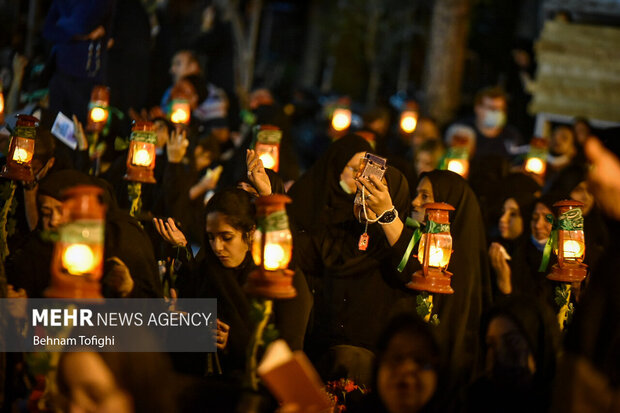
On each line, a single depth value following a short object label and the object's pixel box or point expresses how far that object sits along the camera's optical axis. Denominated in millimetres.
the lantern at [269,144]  11953
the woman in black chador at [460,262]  9469
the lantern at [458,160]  13836
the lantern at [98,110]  13039
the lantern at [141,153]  10883
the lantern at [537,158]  15141
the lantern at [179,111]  14078
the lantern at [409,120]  19187
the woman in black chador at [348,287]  9414
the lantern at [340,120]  16281
